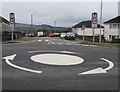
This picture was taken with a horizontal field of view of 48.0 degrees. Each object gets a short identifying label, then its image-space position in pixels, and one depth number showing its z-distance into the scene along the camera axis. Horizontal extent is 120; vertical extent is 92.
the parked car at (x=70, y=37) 33.28
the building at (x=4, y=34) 25.33
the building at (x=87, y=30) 55.77
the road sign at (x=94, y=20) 20.81
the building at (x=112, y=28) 32.91
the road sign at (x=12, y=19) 20.06
